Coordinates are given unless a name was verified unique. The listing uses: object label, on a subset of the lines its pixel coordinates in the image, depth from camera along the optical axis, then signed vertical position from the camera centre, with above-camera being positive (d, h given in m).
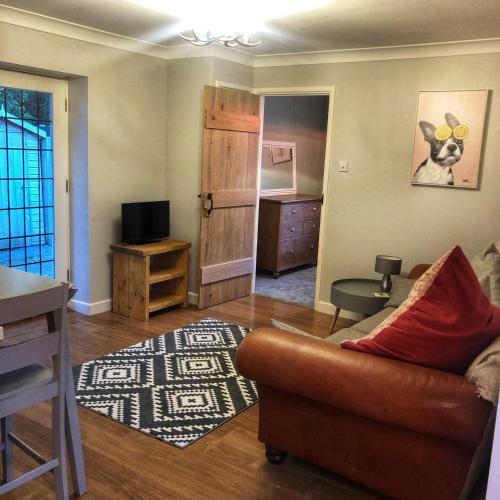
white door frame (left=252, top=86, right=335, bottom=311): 4.50 +0.44
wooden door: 4.48 -0.22
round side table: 3.73 -0.90
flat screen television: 4.33 -0.50
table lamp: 3.91 -0.70
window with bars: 3.88 -0.18
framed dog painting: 3.84 +0.31
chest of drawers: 5.96 -0.72
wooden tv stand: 4.25 -0.96
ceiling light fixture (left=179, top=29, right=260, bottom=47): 3.34 +0.83
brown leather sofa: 1.75 -0.87
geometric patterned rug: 2.73 -1.33
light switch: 4.47 +0.06
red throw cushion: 1.79 -0.51
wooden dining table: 2.01 -0.96
